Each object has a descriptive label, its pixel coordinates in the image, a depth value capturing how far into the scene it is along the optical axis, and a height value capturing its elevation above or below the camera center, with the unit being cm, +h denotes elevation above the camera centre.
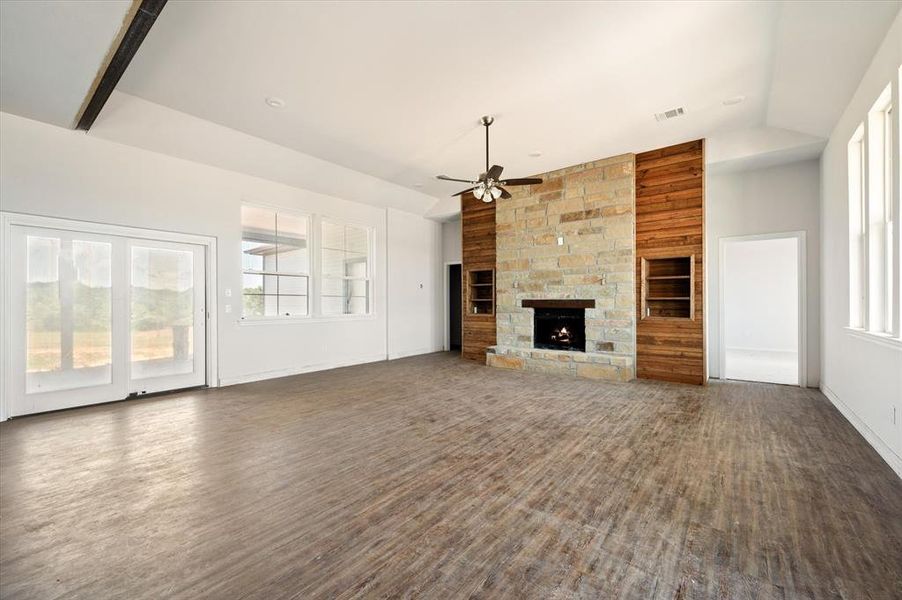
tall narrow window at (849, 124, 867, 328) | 374 +62
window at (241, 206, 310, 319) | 614 +64
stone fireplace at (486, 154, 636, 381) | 607 +44
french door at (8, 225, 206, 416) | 419 -17
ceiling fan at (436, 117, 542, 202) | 491 +150
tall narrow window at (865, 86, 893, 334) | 314 +74
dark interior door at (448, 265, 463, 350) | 967 -13
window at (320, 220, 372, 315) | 719 +62
